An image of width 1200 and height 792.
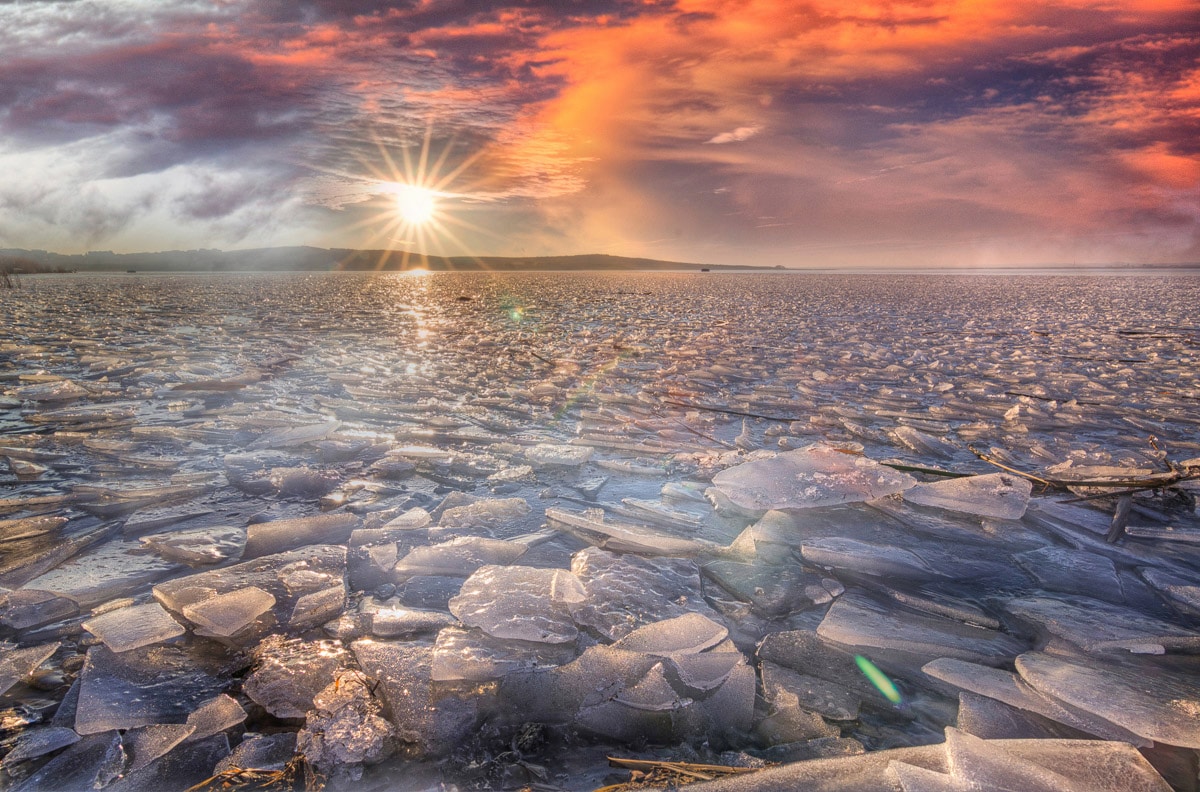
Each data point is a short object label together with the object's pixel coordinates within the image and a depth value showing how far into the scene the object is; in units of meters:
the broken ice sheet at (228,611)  1.41
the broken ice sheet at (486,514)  2.16
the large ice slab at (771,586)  1.65
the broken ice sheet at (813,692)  1.23
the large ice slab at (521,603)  1.43
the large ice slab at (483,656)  1.26
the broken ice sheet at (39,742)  1.05
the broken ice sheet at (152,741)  1.07
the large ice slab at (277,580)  1.52
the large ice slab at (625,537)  1.96
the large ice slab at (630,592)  1.52
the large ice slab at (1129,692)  1.11
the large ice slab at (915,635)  1.42
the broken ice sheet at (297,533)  1.90
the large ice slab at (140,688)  1.15
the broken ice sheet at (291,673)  1.21
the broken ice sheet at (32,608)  1.47
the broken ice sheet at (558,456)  2.87
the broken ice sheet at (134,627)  1.35
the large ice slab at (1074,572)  1.71
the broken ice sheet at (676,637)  1.33
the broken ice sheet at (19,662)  1.23
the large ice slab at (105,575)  1.64
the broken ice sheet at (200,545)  1.85
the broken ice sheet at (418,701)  1.11
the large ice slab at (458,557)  1.80
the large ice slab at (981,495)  2.17
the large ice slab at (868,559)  1.81
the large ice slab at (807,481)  2.18
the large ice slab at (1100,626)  1.41
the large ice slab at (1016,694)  1.14
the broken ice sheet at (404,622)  1.48
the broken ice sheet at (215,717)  1.13
